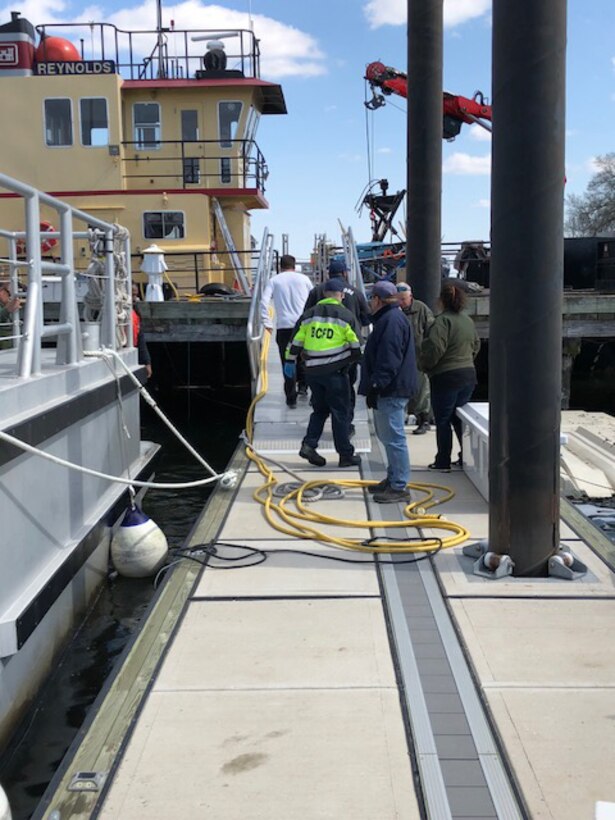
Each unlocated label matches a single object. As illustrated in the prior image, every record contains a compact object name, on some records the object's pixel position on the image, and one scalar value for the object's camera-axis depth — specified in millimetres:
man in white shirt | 9461
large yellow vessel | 19047
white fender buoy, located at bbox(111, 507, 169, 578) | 5961
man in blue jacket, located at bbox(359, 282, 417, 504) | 6227
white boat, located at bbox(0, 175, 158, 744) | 4160
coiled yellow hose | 5344
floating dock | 2801
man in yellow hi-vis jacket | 7216
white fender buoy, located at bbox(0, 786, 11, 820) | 2696
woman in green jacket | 7043
